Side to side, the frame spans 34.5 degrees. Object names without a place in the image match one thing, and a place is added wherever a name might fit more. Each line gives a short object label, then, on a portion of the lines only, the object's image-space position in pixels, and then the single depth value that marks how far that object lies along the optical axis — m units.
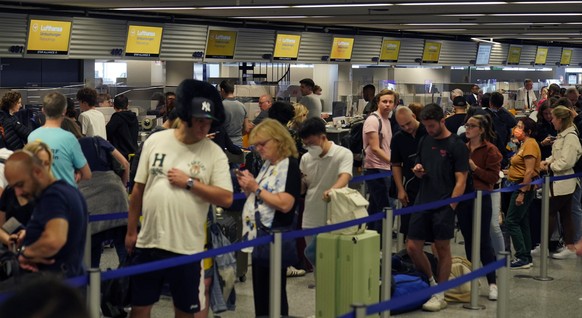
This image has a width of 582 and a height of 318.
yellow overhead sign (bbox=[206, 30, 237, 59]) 18.11
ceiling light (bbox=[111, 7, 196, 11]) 14.98
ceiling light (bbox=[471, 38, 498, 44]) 26.00
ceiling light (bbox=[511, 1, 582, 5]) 12.96
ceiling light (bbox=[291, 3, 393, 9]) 13.48
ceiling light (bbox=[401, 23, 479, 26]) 19.34
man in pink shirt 8.73
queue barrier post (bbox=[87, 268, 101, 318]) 4.02
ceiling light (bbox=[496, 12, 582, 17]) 15.83
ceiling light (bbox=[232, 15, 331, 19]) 17.16
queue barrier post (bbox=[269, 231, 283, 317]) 5.13
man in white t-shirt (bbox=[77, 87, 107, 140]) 9.29
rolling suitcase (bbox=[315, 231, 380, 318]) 6.14
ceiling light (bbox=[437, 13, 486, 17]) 16.05
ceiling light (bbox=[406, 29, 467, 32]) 22.21
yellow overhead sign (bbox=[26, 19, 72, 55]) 14.66
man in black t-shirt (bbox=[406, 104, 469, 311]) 6.96
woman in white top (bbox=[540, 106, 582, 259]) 8.92
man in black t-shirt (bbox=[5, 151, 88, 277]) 4.28
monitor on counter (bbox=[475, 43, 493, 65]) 26.56
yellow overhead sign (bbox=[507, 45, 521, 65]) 28.27
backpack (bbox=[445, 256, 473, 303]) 7.61
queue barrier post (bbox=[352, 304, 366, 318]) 3.70
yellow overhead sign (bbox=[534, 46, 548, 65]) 30.03
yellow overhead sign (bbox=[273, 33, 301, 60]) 19.64
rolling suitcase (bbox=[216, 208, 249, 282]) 7.41
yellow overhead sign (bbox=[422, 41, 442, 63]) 24.48
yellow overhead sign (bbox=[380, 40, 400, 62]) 22.89
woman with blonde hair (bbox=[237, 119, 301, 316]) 5.55
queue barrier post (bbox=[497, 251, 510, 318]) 5.19
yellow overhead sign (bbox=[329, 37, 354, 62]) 21.19
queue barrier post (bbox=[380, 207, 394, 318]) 6.21
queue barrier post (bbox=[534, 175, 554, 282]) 8.59
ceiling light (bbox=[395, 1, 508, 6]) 13.05
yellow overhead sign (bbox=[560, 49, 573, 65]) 31.48
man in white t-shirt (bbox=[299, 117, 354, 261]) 6.62
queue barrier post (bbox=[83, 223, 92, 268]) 5.90
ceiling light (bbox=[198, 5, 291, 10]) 14.48
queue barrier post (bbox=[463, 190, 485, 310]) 7.23
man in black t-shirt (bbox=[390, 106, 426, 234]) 7.66
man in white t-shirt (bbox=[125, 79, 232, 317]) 4.82
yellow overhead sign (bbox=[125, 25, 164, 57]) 16.50
